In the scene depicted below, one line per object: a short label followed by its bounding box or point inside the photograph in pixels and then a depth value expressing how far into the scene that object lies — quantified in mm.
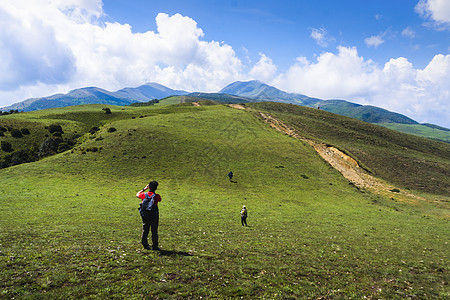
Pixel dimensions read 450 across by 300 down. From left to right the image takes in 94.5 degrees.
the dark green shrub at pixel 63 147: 65438
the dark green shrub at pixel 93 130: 80312
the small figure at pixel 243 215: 25625
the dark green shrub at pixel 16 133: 69406
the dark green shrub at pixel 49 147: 62597
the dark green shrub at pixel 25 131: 72500
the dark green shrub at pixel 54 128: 77500
